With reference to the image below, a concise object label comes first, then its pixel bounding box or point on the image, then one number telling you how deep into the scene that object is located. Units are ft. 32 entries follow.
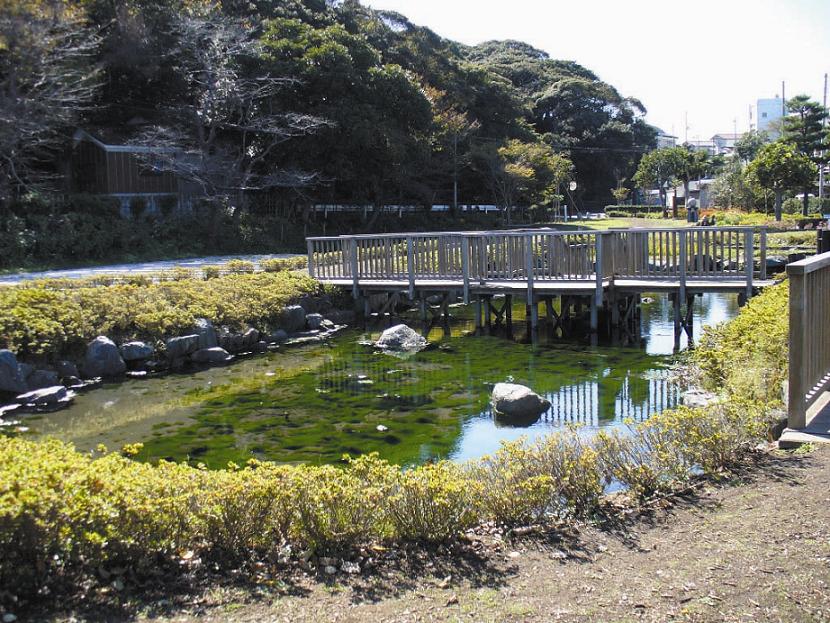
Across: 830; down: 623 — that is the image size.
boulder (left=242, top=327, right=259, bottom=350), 54.60
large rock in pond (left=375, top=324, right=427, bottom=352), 55.01
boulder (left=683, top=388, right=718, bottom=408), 35.09
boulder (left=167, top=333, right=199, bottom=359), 49.52
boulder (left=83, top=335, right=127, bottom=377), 46.09
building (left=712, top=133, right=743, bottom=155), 483.51
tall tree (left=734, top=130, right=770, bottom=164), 246.27
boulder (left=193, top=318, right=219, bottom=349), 51.90
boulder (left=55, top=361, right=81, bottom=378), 44.47
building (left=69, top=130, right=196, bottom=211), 103.60
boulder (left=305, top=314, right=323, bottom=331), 62.84
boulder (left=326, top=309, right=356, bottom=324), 66.23
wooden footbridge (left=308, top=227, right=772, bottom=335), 55.16
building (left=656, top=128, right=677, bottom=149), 442.34
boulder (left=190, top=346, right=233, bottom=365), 50.78
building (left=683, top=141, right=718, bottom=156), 437.99
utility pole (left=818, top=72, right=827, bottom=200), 172.96
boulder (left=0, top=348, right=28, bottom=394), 40.24
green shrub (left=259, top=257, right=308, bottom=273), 73.05
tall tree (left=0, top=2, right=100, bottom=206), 81.66
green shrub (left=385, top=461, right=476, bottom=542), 17.10
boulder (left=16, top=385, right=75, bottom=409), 40.16
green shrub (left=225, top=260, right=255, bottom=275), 69.77
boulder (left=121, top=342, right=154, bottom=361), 48.06
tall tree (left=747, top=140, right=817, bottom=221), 128.57
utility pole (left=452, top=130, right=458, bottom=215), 147.43
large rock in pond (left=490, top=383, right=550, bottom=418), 35.86
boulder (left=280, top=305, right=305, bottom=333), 60.70
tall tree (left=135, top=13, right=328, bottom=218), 102.68
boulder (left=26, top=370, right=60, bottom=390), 42.06
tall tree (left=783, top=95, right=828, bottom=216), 171.42
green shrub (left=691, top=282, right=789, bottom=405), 26.11
